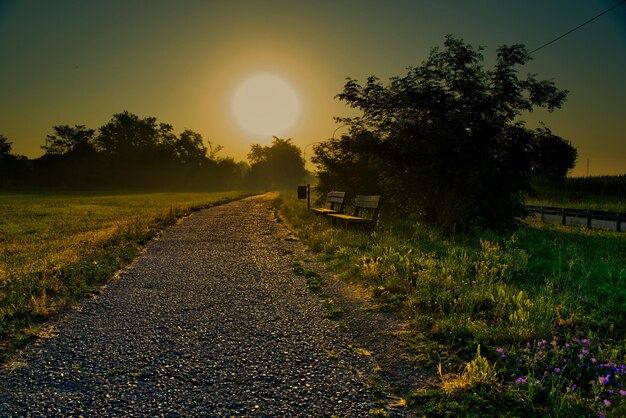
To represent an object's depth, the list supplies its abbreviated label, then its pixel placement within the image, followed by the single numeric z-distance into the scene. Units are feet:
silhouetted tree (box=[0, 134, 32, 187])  229.45
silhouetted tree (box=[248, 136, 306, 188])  435.94
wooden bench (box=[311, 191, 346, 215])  45.60
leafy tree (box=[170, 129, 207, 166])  324.60
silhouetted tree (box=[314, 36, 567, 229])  36.42
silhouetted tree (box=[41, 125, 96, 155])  271.28
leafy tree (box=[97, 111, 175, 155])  294.25
